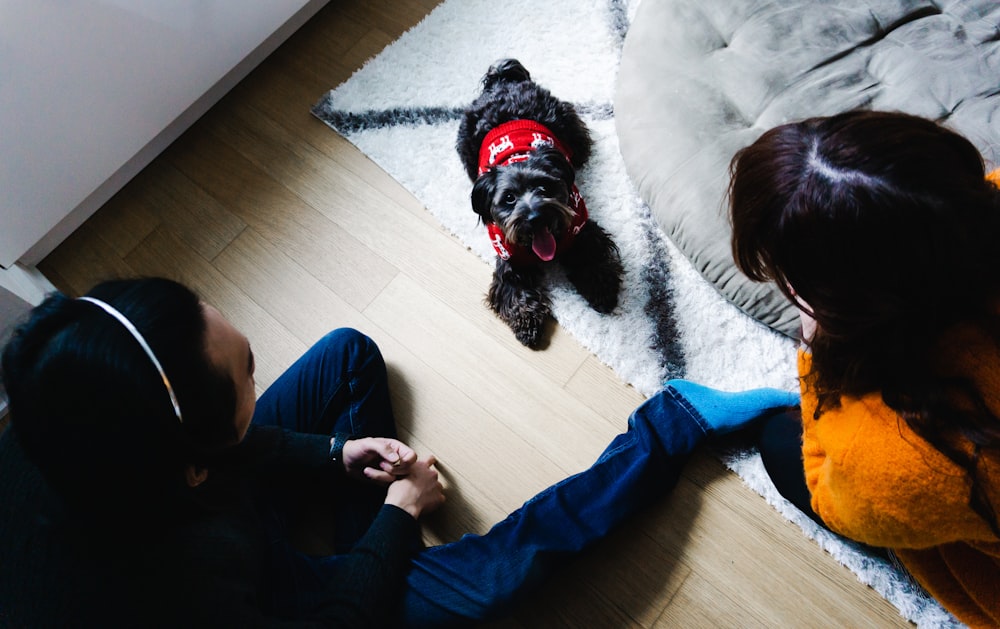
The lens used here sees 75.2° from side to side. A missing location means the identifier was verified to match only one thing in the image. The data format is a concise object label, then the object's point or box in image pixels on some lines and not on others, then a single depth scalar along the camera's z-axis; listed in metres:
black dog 1.48
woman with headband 0.76
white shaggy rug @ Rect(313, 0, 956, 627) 1.49
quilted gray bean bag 1.43
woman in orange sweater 0.71
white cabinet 1.48
